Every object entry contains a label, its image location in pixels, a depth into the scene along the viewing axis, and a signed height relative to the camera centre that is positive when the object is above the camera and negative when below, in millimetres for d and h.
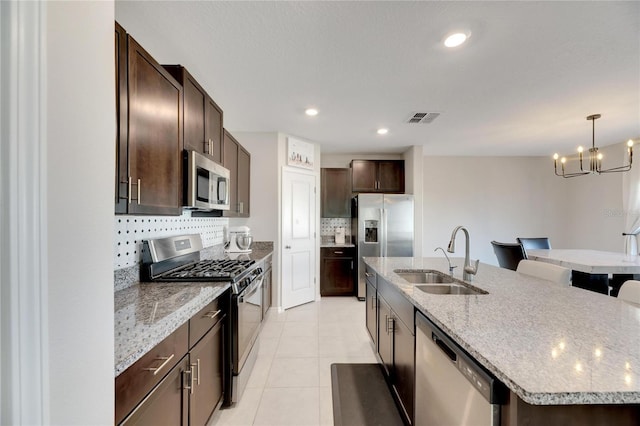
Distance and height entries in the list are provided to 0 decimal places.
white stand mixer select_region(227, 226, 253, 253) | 3250 -332
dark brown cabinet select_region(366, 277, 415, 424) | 1499 -860
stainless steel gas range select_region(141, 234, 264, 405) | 1779 -430
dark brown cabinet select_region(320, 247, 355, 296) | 4539 -994
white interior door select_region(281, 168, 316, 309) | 3885 -365
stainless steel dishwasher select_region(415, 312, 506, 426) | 853 -655
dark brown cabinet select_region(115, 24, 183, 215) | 1210 +415
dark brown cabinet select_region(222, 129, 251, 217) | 2782 +486
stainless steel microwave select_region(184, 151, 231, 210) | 1730 +223
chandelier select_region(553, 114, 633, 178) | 3117 +667
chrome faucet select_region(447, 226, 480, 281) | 1853 -381
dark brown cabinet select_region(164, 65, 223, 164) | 1772 +724
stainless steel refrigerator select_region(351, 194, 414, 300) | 4375 -205
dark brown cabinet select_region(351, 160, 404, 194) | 4852 +700
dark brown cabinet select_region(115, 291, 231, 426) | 905 -706
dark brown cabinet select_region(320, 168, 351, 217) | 4770 +385
